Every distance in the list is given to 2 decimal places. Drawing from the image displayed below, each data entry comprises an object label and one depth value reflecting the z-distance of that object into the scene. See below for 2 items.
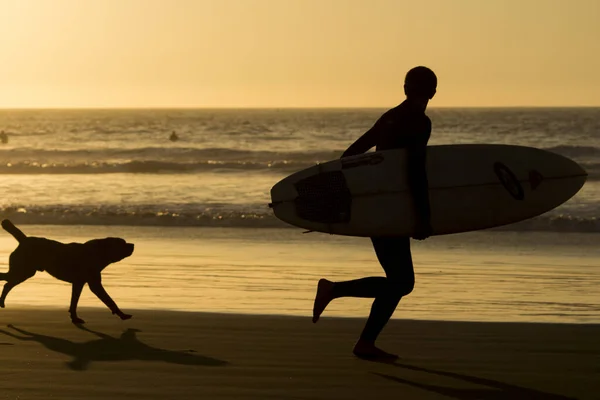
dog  14.78
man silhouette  11.59
